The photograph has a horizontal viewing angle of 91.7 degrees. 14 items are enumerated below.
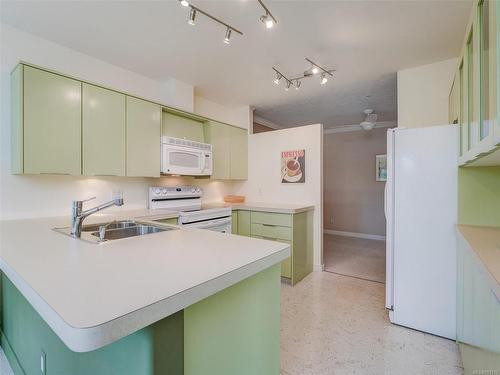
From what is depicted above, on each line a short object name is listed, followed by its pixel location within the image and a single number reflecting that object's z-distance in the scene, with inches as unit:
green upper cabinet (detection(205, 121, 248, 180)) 136.6
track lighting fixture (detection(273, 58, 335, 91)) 105.0
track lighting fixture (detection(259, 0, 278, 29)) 69.3
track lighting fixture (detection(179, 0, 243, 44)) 65.6
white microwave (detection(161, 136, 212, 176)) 107.8
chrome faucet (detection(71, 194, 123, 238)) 54.9
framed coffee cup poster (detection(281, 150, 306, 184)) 140.0
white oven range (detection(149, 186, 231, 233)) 105.2
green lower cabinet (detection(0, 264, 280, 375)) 27.4
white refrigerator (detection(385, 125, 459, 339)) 75.7
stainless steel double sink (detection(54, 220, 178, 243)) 64.9
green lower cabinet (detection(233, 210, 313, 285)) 117.4
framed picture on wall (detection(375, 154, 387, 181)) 210.2
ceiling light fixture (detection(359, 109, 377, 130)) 172.7
